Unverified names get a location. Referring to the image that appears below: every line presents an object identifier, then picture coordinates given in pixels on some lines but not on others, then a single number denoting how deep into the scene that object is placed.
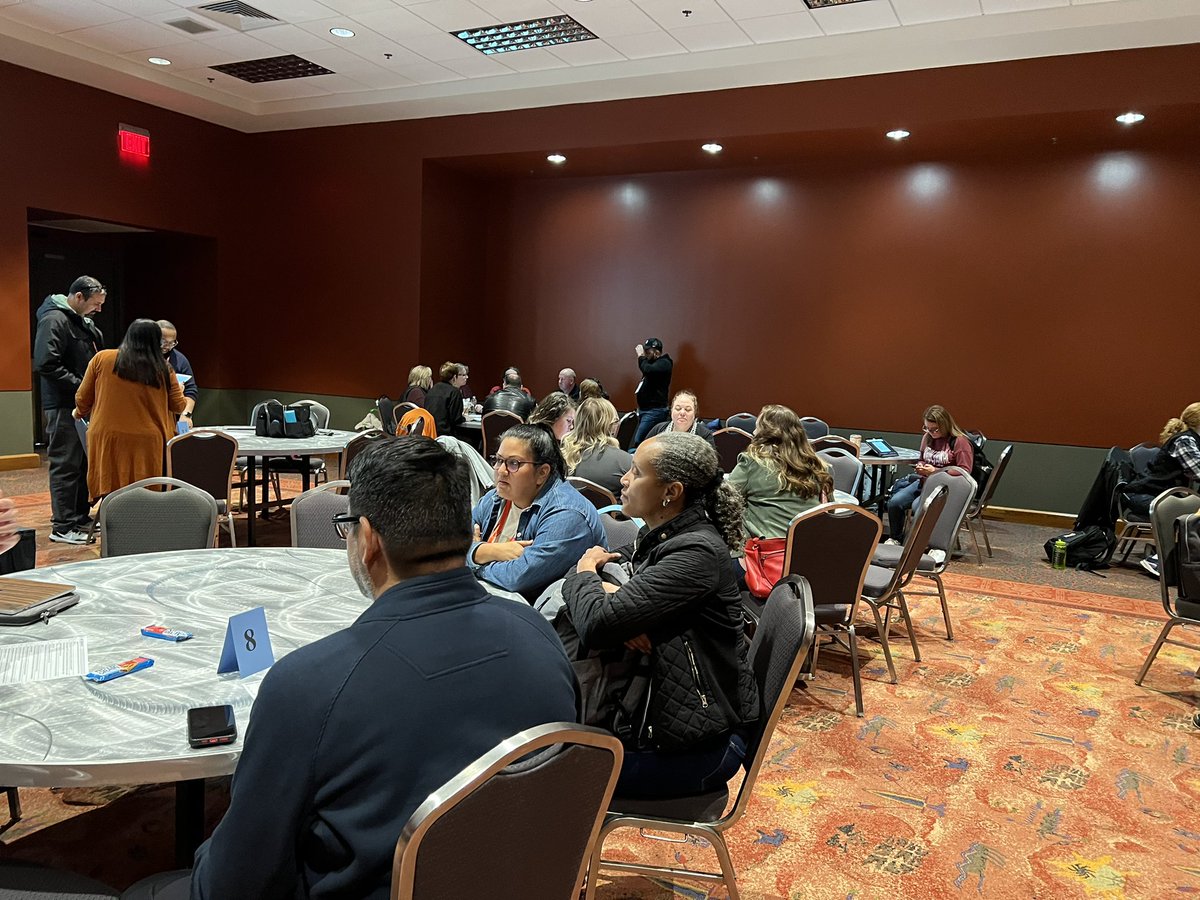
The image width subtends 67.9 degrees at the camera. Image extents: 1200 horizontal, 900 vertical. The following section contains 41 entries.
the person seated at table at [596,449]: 4.57
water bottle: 7.06
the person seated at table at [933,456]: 7.14
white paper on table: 1.84
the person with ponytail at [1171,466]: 6.46
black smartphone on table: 1.56
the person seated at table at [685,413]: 6.38
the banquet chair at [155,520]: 3.26
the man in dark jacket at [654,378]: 10.20
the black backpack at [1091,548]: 7.05
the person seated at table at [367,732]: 1.17
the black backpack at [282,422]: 6.47
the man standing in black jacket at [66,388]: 6.37
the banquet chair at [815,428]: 8.69
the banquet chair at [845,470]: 5.90
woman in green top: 3.83
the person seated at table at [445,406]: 8.06
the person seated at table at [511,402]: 8.24
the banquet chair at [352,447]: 5.85
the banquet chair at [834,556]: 3.54
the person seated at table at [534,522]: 2.78
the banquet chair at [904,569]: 4.04
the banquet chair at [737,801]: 2.00
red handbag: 3.78
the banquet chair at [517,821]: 1.11
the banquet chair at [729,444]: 6.99
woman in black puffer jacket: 2.06
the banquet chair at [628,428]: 9.99
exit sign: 10.32
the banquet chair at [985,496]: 7.27
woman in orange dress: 5.34
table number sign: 1.86
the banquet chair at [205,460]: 5.37
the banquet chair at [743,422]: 8.10
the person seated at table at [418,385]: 8.49
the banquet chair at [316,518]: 3.43
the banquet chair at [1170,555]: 4.04
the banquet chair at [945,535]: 4.70
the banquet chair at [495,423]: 8.02
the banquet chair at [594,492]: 3.94
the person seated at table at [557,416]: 5.07
